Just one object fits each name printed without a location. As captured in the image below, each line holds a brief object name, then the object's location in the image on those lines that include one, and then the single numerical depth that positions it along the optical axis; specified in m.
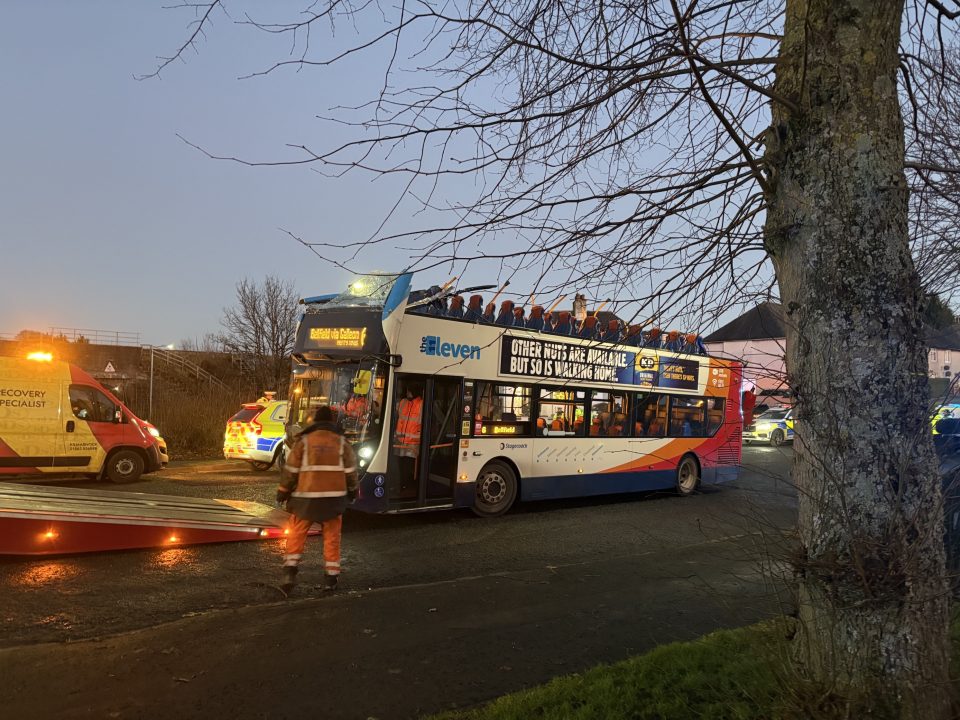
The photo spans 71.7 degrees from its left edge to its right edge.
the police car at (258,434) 16.38
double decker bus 9.85
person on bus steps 10.00
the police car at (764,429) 29.02
